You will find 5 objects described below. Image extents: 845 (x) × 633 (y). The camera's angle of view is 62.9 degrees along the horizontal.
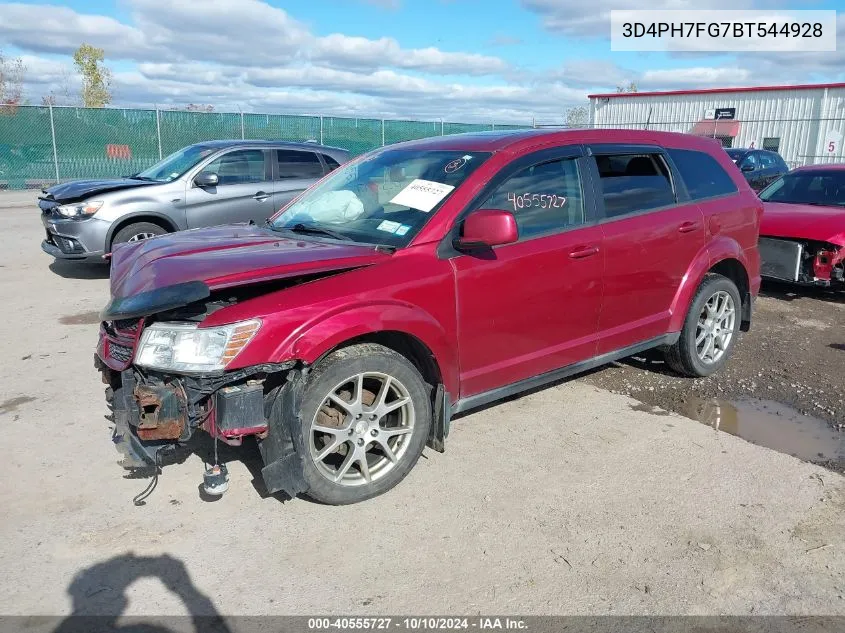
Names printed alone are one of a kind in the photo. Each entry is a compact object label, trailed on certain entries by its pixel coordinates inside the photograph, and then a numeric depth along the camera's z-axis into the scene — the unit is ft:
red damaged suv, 10.64
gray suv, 28.19
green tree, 160.89
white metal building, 90.79
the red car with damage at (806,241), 24.81
